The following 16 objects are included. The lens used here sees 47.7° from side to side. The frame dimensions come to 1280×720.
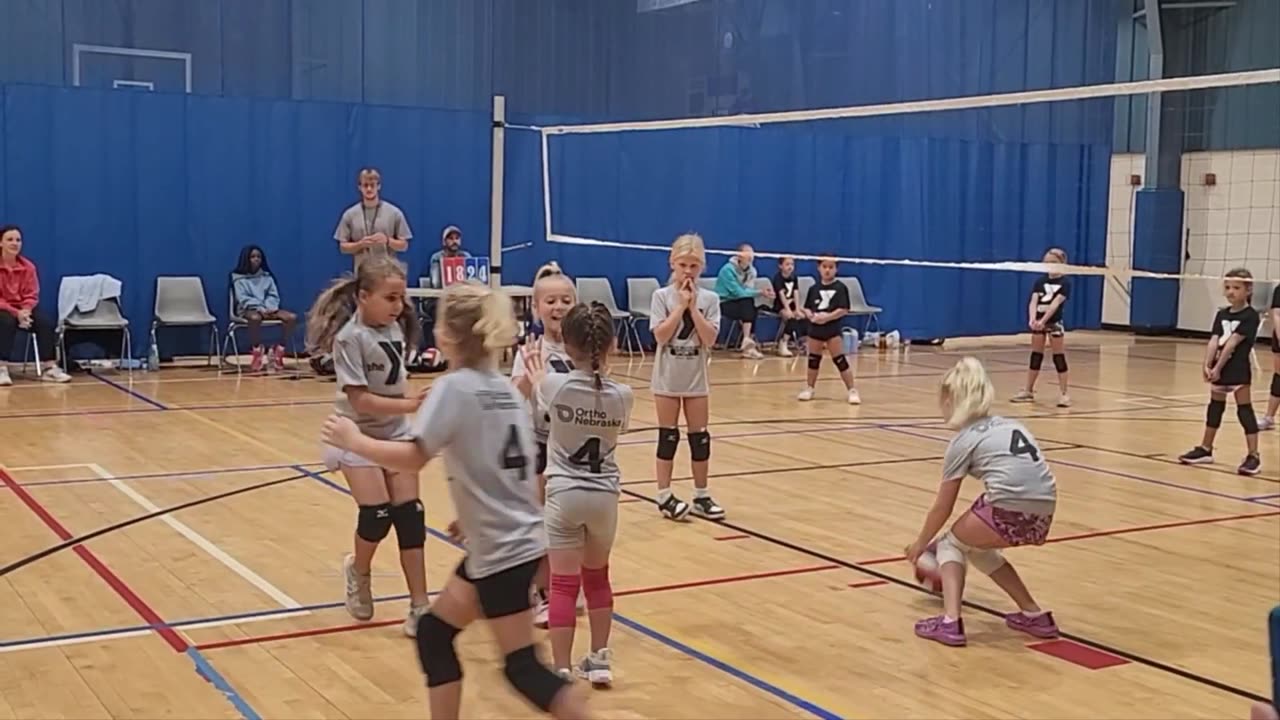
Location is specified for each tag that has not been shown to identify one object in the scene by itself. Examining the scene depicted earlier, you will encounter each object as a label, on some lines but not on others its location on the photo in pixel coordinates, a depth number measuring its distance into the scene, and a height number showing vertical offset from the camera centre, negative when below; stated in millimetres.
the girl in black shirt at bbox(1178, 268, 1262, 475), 8984 -753
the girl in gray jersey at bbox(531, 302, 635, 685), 4371 -774
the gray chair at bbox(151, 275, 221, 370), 13781 -900
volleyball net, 16875 +452
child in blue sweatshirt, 13963 -862
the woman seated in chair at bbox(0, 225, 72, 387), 12469 -827
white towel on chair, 13289 -780
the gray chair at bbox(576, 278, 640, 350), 15969 -832
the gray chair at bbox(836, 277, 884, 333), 17484 -1003
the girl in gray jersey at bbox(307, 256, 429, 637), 4832 -557
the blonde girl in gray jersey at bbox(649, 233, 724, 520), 6715 -697
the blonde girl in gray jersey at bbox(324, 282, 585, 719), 3461 -680
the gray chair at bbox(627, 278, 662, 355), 16141 -862
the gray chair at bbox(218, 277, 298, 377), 14023 -1147
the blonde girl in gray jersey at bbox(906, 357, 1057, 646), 5176 -993
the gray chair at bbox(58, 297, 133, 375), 13219 -1042
